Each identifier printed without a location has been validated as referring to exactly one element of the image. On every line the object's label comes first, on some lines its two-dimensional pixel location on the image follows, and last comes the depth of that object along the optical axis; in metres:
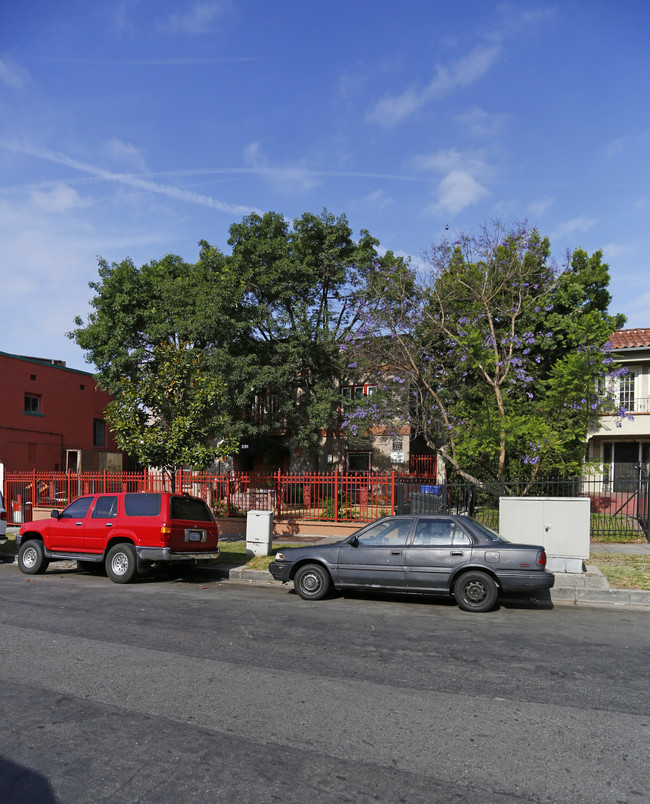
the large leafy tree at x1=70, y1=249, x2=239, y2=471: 14.98
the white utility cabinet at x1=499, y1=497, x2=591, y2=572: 11.52
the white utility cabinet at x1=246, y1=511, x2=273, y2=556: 14.04
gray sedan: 8.89
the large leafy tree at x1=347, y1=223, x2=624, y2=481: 17.33
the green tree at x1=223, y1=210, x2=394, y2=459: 24.00
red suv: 11.53
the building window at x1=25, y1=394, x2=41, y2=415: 29.70
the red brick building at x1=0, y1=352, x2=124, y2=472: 28.42
